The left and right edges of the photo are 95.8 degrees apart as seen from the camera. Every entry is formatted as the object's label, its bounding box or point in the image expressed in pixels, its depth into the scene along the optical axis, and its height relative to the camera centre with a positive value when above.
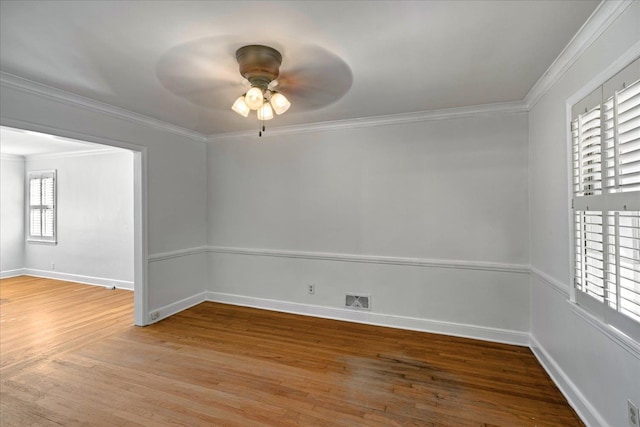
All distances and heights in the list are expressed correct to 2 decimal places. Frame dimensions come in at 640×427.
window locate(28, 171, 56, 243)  5.79 +0.19
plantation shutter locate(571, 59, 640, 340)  1.41 +0.07
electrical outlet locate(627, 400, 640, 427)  1.42 -1.00
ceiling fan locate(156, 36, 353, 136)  1.96 +1.13
